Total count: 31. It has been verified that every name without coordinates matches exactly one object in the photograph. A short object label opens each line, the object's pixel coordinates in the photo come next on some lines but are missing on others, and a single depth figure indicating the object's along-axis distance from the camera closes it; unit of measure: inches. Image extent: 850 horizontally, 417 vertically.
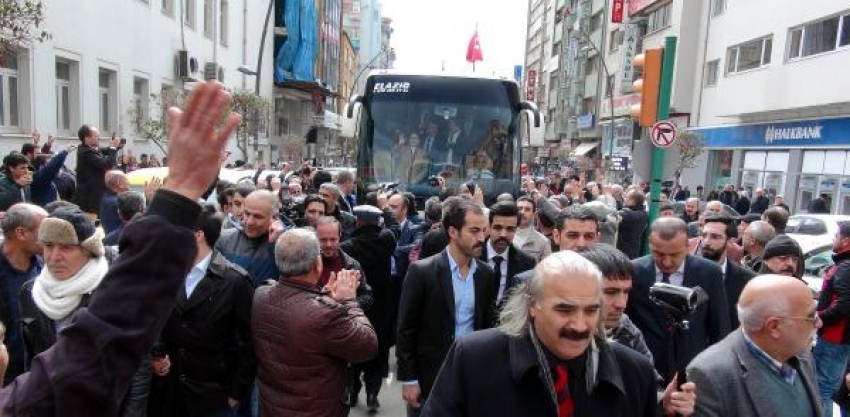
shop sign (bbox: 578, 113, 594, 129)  2060.8
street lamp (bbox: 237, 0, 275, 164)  687.4
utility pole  328.5
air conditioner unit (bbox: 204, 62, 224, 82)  1027.3
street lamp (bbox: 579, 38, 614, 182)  1382.9
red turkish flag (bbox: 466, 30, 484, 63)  1178.3
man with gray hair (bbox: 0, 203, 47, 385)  141.3
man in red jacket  206.8
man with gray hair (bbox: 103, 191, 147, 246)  193.5
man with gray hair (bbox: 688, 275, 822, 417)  103.9
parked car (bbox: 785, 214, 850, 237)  407.5
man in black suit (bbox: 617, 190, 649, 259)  330.3
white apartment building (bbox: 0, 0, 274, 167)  547.8
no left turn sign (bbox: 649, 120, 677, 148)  343.3
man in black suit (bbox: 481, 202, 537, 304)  192.1
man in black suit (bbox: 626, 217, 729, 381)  155.4
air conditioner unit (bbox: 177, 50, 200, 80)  908.6
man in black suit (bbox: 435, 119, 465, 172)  418.6
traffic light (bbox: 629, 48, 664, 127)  332.2
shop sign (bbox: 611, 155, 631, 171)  1428.4
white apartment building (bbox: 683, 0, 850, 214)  849.5
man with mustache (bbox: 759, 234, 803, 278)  191.5
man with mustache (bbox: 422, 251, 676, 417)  88.9
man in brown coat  138.7
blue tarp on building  1523.1
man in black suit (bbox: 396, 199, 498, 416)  169.5
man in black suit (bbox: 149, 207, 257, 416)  137.0
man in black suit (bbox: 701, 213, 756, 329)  183.8
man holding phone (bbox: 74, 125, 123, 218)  326.3
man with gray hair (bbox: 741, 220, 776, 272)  242.7
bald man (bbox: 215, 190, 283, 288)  189.0
